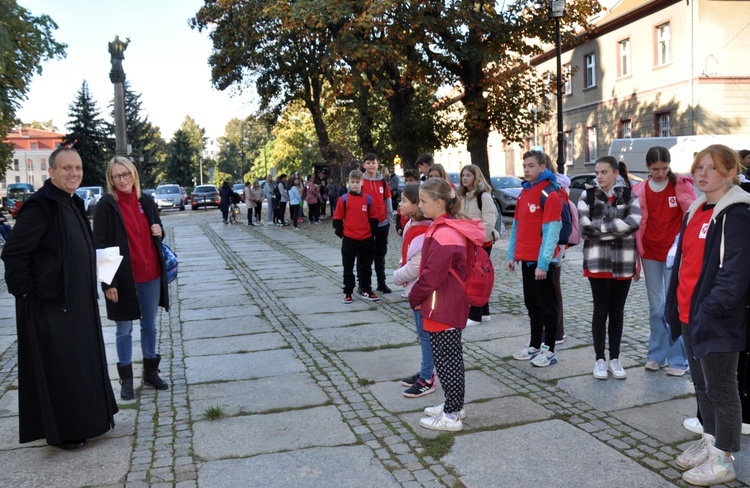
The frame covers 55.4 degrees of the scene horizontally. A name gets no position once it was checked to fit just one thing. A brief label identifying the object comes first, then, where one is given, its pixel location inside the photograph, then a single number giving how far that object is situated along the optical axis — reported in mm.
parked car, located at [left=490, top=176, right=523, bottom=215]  22286
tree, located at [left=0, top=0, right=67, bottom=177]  22500
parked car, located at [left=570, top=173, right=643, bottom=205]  21078
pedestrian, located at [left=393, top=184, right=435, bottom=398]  4938
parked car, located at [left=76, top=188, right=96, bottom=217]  34919
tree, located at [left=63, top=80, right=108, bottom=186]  63531
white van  19109
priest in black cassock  4297
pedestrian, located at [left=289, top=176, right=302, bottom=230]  23688
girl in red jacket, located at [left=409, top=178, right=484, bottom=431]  4445
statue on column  13969
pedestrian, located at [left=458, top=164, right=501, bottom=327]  7555
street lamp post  20000
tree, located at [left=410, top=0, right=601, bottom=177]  20297
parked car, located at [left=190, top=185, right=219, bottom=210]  42281
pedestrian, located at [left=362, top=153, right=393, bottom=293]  9398
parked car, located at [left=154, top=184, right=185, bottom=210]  42156
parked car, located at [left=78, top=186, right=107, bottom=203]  39747
